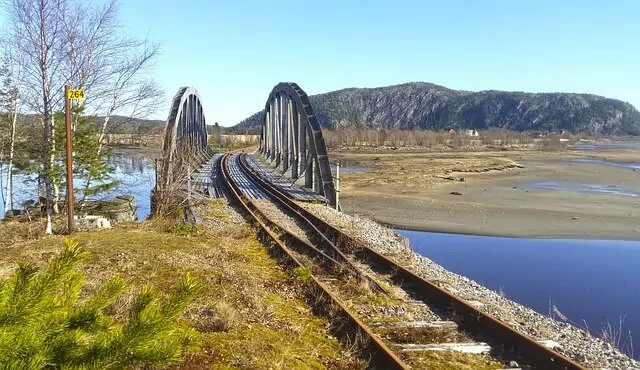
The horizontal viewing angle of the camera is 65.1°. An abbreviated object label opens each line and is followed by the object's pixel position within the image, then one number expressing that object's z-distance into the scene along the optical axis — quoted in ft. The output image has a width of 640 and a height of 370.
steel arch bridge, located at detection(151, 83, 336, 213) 54.08
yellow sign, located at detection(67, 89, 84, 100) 29.99
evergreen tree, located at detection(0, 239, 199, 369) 6.86
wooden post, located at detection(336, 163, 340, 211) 58.49
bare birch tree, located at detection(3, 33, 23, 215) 53.06
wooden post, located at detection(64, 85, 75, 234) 33.04
